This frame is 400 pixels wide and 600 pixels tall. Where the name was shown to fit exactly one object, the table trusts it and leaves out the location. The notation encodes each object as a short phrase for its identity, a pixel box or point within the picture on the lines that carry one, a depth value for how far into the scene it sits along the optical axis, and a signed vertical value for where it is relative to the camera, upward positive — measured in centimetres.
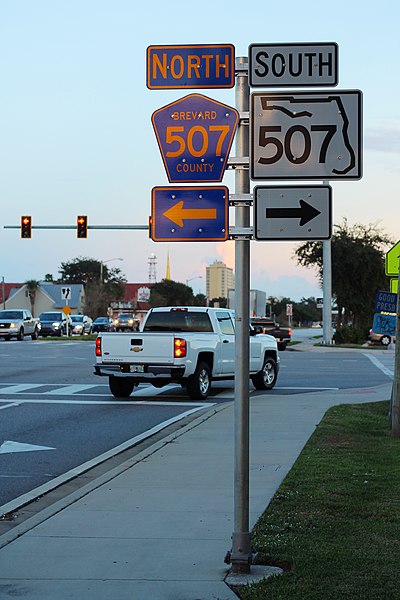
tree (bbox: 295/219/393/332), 6000 +275
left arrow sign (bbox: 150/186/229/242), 647 +64
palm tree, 12581 +290
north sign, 660 +164
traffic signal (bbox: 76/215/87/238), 4288 +368
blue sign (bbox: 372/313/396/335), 1476 -21
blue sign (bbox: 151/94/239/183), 649 +114
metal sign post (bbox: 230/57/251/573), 634 -55
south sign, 646 +162
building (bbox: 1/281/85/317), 12631 +150
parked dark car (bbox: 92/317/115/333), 7610 -114
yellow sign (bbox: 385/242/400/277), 1595 +83
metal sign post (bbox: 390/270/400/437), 1306 -117
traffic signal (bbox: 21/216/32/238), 4309 +366
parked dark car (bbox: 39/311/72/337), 6334 -80
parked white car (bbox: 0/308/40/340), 5453 -79
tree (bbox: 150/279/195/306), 14275 +271
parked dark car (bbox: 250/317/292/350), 4509 -96
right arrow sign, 629 +63
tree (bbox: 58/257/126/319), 11131 +438
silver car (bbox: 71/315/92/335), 7308 -108
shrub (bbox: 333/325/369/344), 5636 -147
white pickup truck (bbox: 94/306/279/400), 1886 -80
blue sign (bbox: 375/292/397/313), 1528 +12
